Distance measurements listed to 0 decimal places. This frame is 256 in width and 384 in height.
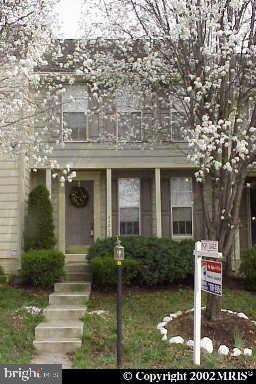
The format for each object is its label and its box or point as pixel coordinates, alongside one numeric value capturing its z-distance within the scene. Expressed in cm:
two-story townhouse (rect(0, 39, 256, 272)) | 1490
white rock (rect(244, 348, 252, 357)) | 871
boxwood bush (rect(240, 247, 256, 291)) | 1300
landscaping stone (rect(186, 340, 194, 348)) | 904
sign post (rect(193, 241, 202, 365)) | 807
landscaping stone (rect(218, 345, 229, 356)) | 870
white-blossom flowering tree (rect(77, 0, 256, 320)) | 984
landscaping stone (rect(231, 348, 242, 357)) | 872
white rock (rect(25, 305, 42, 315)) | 1077
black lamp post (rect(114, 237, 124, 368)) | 789
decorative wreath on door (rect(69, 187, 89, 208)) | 1592
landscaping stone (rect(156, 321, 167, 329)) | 993
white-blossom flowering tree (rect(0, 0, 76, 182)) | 966
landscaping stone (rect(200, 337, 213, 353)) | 879
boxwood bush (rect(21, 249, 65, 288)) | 1280
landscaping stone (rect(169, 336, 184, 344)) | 912
